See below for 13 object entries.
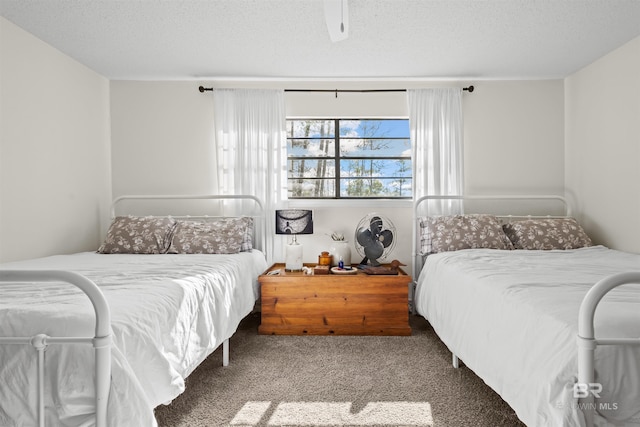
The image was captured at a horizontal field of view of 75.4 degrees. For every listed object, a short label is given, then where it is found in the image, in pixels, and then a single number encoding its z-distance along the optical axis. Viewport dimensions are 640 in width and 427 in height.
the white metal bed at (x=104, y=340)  1.12
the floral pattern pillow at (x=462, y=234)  3.19
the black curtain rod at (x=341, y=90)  3.73
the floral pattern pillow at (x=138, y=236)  3.12
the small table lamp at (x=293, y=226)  3.31
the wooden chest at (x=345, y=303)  3.03
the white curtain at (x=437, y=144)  3.68
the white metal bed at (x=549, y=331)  1.11
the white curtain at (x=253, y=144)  3.67
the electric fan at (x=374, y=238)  3.30
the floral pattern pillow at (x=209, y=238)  3.13
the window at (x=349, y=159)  3.91
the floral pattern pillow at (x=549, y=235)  3.16
